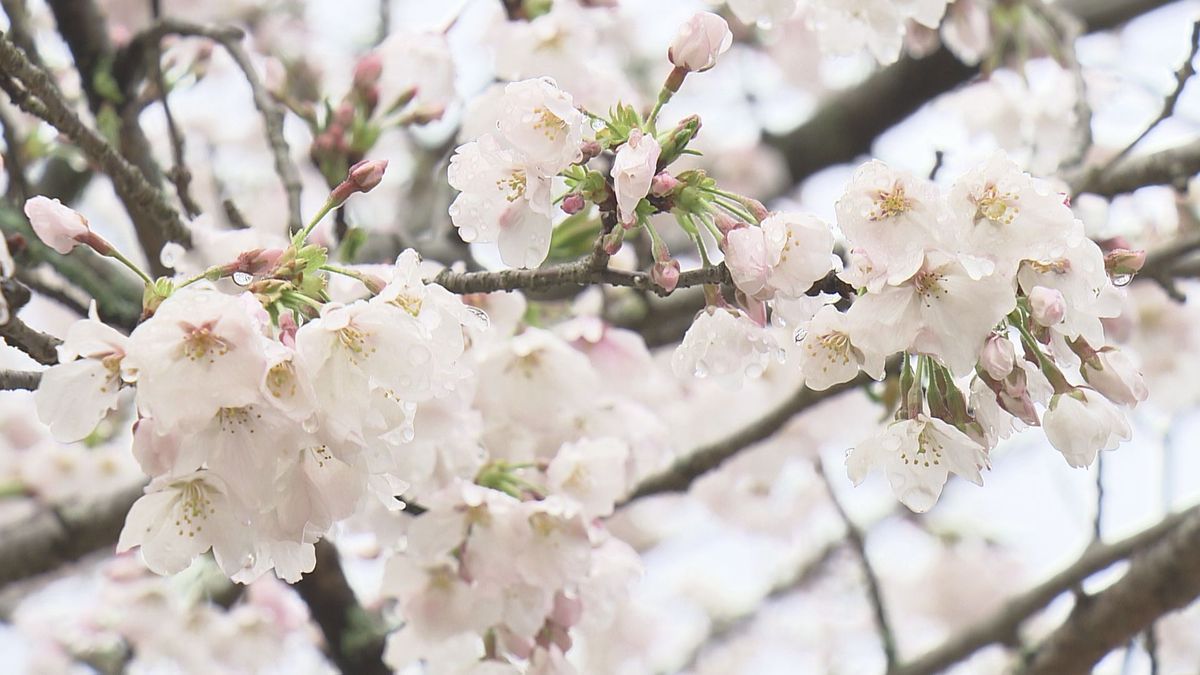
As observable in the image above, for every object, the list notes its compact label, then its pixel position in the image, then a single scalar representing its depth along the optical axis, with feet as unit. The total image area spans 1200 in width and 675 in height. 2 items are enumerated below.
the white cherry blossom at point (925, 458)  4.00
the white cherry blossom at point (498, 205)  4.03
